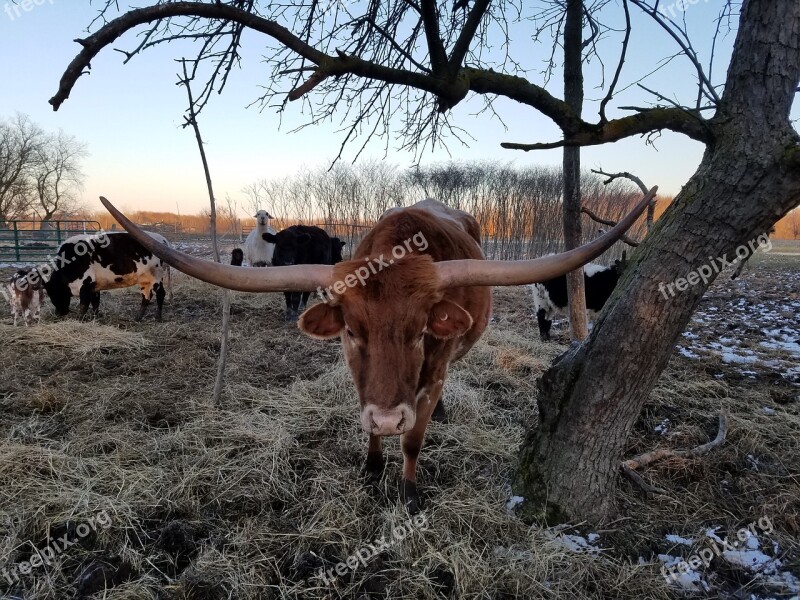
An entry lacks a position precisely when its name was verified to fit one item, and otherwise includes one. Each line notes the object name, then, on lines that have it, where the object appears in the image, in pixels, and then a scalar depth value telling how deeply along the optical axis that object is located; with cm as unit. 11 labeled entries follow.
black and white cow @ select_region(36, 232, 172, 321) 839
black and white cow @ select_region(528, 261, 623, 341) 760
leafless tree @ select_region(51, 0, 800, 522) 221
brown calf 750
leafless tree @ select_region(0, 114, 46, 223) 3123
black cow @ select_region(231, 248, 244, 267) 742
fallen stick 296
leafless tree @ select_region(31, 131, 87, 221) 3381
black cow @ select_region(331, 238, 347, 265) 1205
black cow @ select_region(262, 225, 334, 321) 1045
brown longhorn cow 221
